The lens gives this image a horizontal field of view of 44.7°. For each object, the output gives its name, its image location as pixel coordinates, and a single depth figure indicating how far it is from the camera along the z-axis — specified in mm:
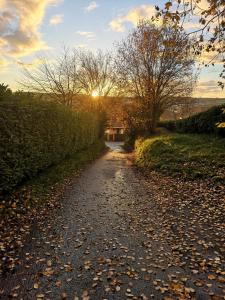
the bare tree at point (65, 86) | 35312
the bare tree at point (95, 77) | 36750
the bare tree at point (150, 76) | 24406
